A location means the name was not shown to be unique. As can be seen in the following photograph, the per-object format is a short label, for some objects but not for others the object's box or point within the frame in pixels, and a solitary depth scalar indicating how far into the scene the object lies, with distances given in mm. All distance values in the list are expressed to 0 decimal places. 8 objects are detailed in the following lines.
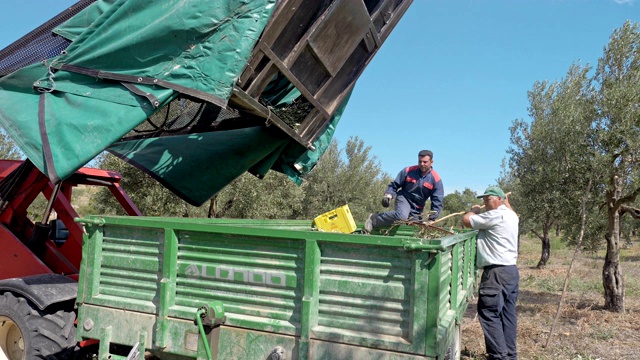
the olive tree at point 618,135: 8891
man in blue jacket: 6539
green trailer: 2898
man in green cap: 5336
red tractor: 3934
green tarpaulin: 3662
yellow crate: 5508
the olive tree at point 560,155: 9680
